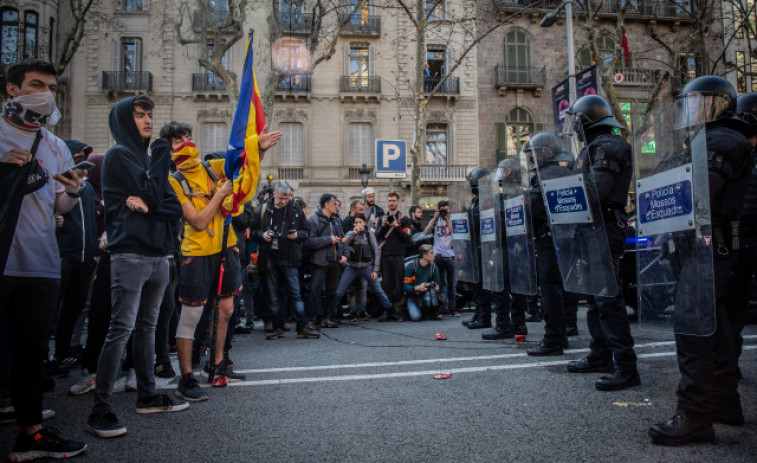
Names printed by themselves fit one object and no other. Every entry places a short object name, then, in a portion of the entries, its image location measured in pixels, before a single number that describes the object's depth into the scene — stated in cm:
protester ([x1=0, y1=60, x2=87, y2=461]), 280
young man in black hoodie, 333
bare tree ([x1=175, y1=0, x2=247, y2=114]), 1722
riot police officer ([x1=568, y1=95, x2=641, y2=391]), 402
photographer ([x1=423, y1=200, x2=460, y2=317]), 1024
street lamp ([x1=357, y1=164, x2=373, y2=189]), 1988
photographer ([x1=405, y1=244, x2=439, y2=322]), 940
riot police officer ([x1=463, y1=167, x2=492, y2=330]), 776
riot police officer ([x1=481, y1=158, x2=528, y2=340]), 625
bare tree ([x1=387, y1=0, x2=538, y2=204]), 2611
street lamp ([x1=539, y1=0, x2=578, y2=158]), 1338
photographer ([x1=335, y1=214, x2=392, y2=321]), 928
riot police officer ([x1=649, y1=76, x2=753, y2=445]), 283
